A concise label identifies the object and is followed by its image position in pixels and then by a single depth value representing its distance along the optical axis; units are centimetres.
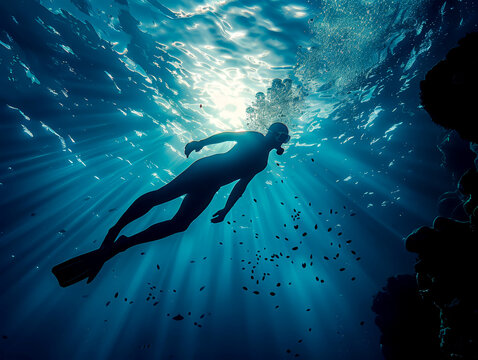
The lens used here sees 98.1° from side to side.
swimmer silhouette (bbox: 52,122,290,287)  327
